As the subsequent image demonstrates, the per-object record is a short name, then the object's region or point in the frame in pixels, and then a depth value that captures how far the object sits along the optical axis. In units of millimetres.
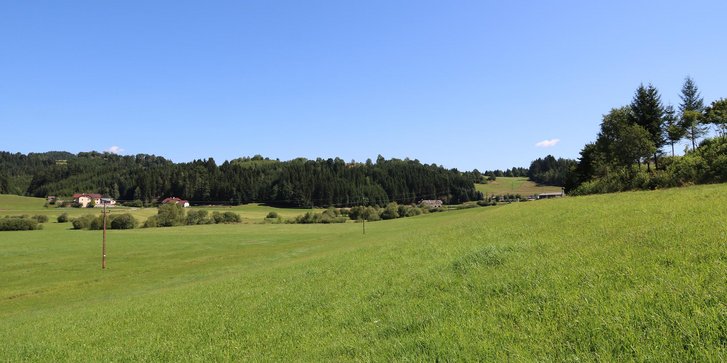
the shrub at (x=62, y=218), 124012
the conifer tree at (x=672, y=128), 70562
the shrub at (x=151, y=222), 119219
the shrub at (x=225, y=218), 132250
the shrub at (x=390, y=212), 138950
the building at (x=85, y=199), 168250
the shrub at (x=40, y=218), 118094
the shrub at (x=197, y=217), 128837
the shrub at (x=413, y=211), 140788
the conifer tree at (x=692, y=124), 68750
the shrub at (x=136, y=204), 180750
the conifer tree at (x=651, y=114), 76062
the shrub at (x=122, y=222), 113938
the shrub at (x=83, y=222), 110250
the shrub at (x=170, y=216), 122894
